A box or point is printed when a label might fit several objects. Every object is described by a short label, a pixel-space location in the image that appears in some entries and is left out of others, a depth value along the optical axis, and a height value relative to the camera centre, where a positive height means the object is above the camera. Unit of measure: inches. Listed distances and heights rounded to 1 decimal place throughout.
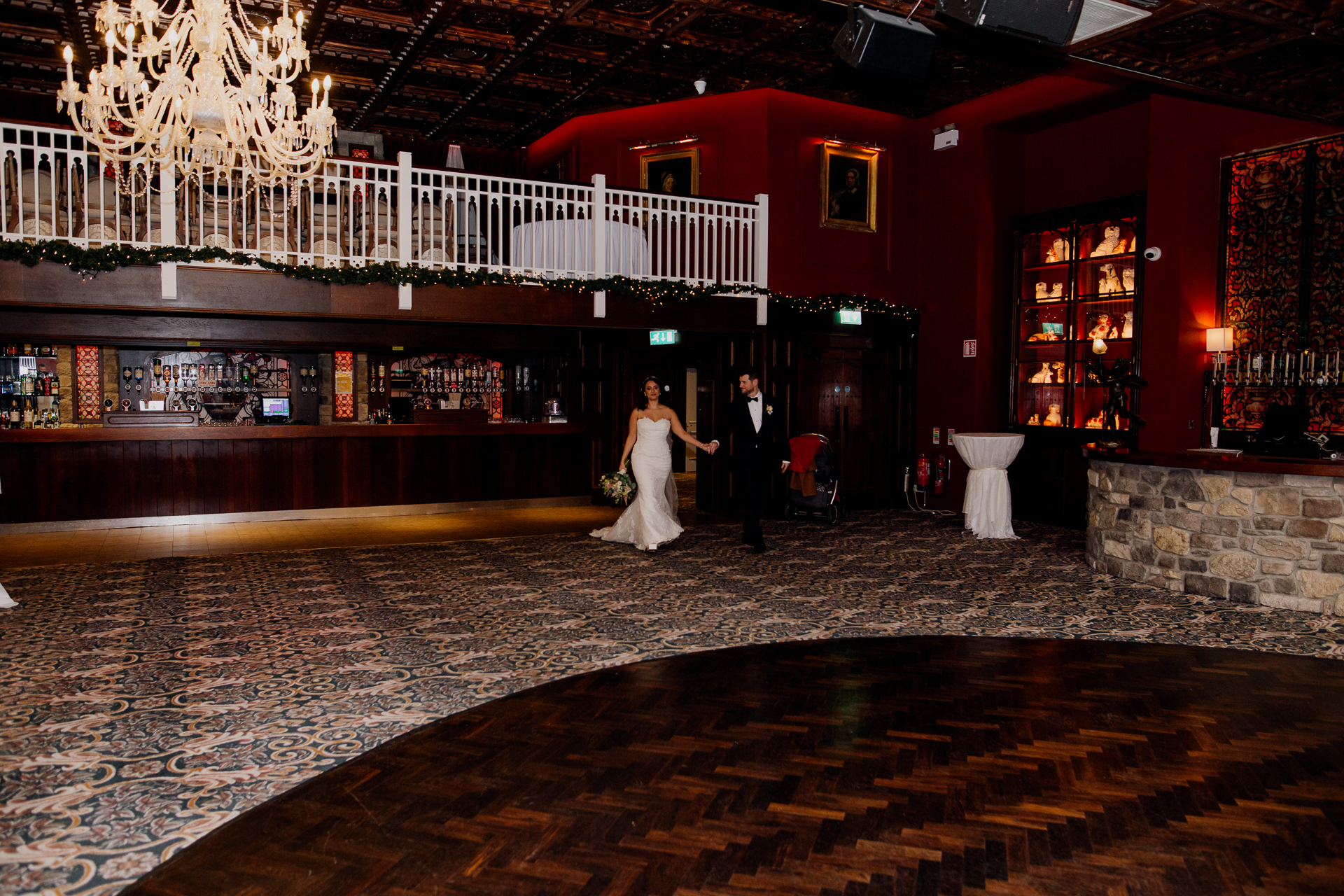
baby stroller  410.0 -37.2
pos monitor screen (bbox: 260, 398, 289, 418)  481.4 -2.1
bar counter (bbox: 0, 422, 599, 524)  376.5 -30.4
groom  331.9 -14.5
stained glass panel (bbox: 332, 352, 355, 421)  499.2 +9.3
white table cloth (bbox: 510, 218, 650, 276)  364.8 +65.6
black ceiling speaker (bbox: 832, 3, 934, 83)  208.5 +85.9
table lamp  337.1 +24.7
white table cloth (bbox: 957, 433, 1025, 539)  371.9 -32.6
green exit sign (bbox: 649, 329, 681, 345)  437.1 +32.9
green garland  287.9 +48.6
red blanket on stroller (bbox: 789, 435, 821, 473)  400.5 -21.4
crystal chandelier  221.5 +80.2
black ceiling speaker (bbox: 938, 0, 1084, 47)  184.2 +81.5
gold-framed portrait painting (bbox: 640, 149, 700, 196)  447.5 +119.4
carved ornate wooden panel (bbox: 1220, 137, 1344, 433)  315.0 +51.7
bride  331.0 -22.6
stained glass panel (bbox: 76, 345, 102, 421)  451.8 +10.3
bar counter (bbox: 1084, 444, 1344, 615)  239.9 -35.0
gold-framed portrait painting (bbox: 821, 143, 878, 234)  444.1 +109.0
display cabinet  387.2 +45.0
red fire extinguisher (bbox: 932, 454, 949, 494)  453.7 -34.2
